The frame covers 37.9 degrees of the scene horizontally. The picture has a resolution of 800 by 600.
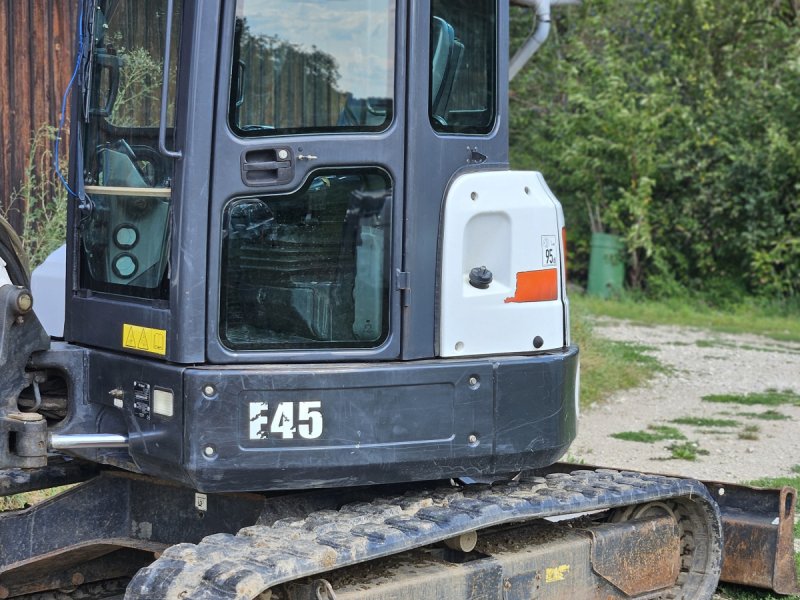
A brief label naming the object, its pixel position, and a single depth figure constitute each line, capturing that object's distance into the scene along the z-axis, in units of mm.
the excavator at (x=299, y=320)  3592
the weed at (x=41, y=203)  6762
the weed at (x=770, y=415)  9539
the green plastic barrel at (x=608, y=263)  17641
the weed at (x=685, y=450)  8078
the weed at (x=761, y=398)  10188
